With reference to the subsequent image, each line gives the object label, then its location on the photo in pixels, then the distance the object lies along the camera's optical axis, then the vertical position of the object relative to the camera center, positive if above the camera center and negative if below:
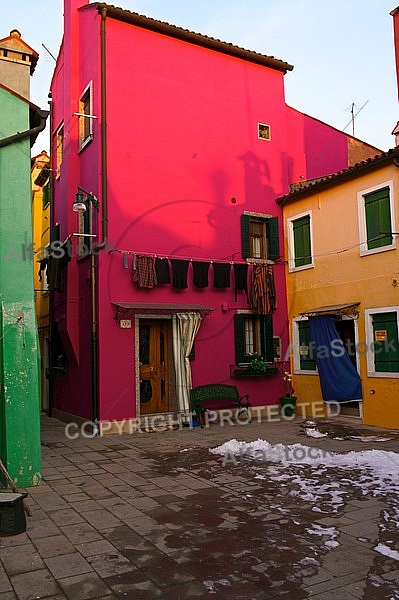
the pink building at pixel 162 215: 11.77 +3.26
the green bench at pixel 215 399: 12.06 -1.37
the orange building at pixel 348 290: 11.22 +1.18
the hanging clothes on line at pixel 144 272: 11.74 +1.68
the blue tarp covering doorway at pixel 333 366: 11.86 -0.63
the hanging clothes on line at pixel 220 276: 12.91 +1.68
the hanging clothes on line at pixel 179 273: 12.27 +1.69
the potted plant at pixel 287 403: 13.40 -1.63
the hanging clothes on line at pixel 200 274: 12.59 +1.69
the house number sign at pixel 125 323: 11.56 +0.49
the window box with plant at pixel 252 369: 12.99 -0.69
